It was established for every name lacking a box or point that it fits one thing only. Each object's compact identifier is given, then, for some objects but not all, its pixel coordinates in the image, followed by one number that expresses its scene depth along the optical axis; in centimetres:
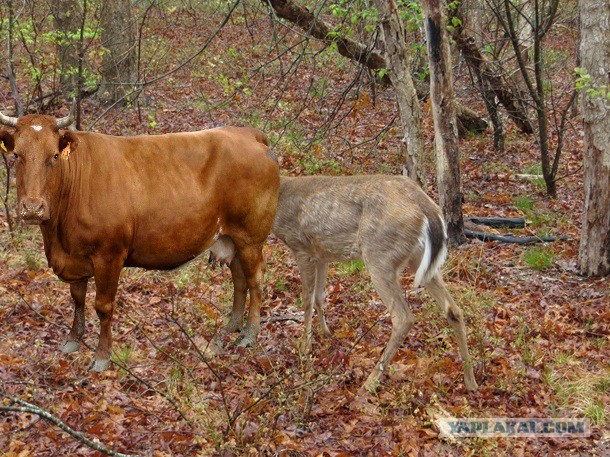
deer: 626
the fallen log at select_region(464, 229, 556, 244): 984
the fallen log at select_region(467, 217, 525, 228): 1052
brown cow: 602
